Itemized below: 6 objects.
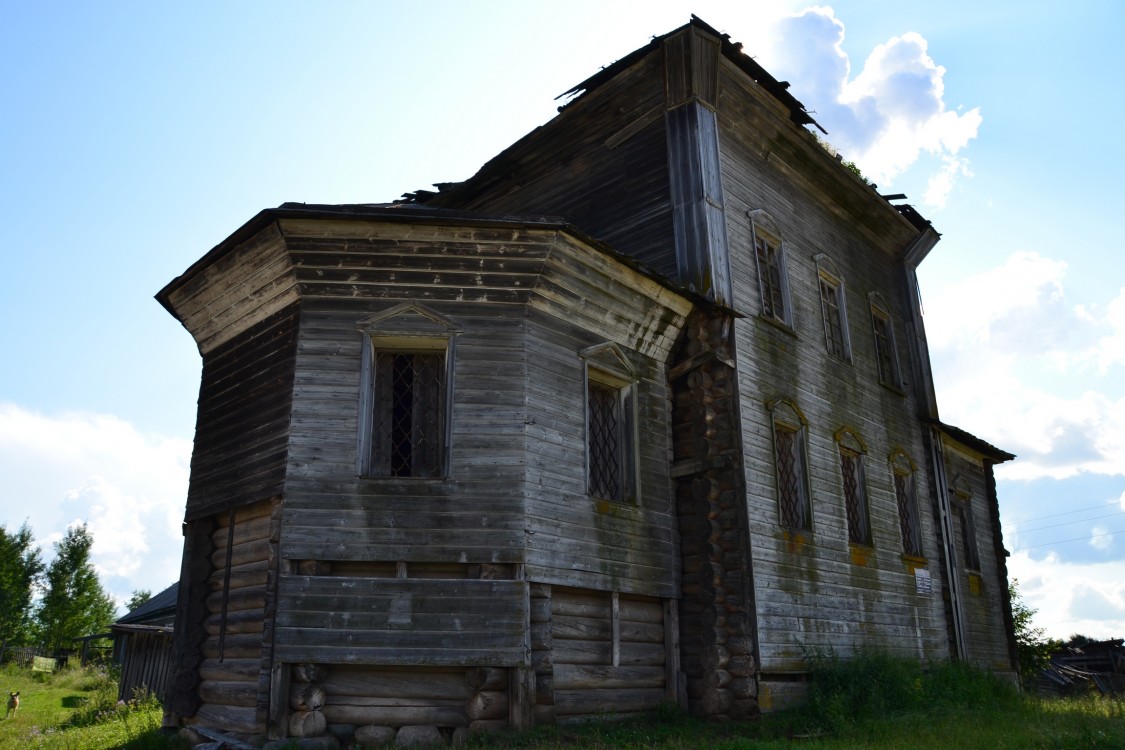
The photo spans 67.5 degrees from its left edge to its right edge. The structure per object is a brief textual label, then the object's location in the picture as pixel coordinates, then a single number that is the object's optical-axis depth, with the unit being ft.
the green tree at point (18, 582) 167.02
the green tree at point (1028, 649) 69.31
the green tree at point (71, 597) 173.27
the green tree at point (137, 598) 248.22
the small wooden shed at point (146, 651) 70.74
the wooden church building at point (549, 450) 29.96
